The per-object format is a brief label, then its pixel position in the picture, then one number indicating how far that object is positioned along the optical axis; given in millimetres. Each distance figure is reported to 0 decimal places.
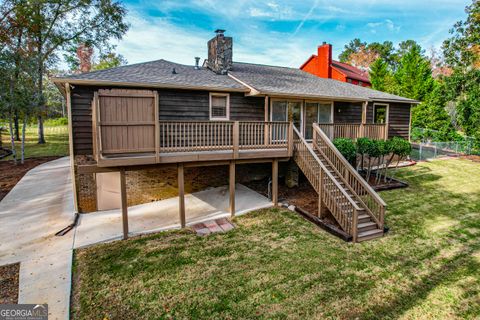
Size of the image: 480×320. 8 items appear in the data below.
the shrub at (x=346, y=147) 10156
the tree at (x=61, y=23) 20906
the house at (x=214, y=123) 6797
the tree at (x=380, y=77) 29484
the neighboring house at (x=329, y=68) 23453
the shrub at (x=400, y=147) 11102
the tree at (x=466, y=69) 19500
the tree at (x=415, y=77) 25625
